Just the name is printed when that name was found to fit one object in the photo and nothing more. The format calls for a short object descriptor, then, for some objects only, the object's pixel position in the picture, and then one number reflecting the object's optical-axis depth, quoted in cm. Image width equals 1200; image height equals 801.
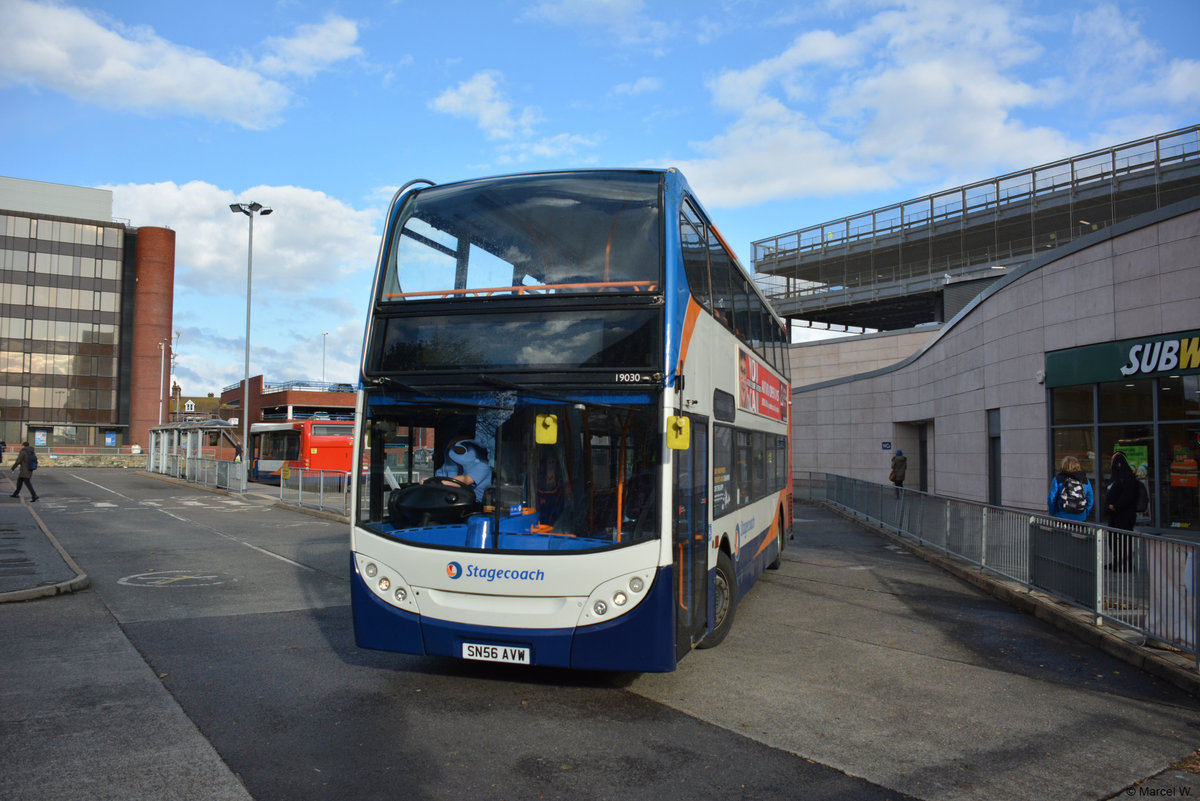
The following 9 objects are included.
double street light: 3450
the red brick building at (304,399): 7488
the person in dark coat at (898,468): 2517
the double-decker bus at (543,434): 628
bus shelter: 3531
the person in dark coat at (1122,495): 1235
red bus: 3928
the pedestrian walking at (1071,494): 1134
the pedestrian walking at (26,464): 2647
